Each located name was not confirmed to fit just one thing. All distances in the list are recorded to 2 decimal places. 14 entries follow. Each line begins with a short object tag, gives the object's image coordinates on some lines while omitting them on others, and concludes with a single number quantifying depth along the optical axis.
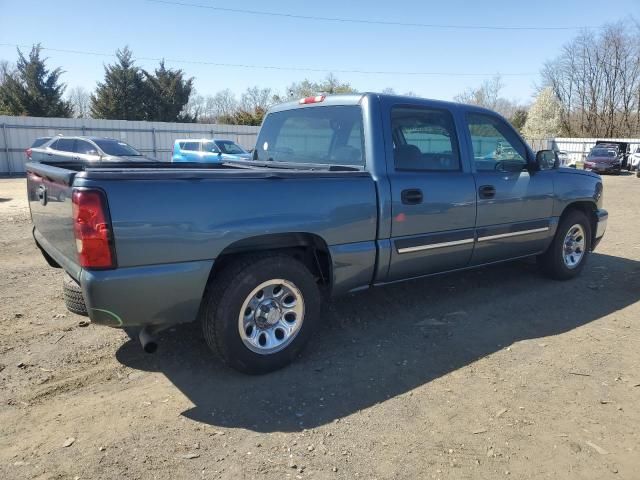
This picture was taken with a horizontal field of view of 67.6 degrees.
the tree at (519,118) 55.94
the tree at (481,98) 60.36
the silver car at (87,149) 16.17
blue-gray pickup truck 2.74
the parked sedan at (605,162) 27.02
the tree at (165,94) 40.34
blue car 17.85
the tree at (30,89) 35.78
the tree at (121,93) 39.22
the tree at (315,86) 46.59
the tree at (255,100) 58.64
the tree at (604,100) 52.16
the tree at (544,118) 51.12
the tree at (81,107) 49.07
